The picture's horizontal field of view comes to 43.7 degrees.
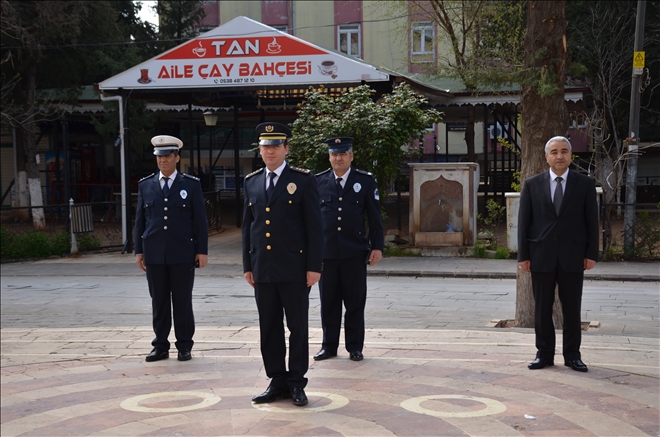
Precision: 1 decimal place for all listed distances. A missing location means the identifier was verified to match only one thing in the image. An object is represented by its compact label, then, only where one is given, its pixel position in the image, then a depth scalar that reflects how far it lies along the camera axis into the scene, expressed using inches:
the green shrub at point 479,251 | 695.7
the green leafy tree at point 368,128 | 696.4
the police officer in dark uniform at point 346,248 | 297.1
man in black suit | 272.7
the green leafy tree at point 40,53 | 924.0
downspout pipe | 788.6
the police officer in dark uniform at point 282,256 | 241.9
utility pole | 659.4
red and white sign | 737.0
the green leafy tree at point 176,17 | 1443.2
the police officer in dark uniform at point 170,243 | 303.0
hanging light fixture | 946.7
